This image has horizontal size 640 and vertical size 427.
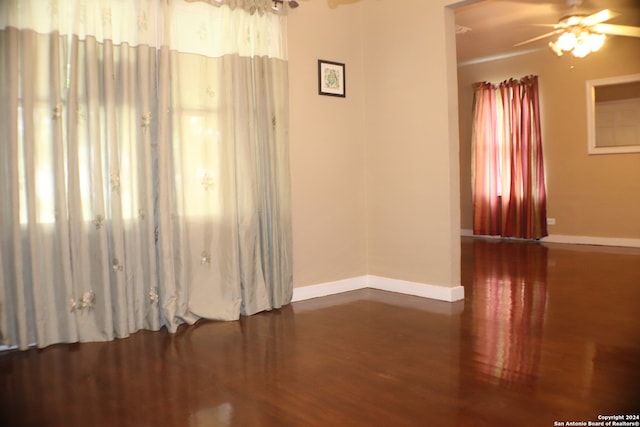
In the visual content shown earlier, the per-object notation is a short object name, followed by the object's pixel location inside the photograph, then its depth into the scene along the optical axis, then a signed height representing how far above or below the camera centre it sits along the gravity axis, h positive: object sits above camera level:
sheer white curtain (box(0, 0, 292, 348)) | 2.73 +0.22
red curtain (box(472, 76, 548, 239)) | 7.24 +0.42
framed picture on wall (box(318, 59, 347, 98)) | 4.04 +0.96
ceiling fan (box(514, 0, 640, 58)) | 5.04 +1.61
